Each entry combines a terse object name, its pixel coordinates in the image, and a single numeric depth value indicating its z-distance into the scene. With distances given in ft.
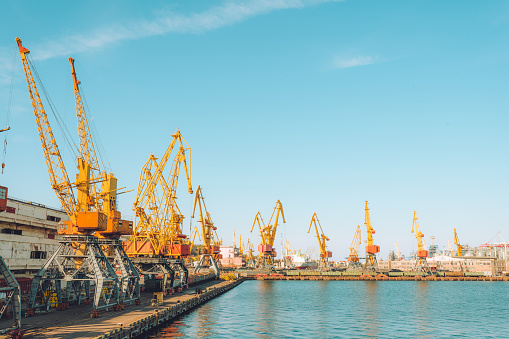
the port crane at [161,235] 287.07
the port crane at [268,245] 581.16
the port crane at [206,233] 518.21
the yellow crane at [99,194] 202.49
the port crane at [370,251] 568.82
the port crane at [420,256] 578.25
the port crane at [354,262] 630.33
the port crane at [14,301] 117.17
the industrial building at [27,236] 216.54
